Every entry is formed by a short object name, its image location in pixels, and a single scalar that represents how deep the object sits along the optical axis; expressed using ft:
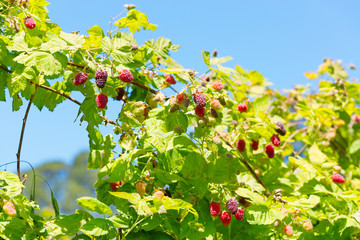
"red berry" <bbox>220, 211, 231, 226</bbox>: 5.26
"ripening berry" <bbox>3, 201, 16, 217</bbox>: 4.67
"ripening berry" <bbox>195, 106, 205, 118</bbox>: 5.18
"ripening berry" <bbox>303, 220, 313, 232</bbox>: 5.61
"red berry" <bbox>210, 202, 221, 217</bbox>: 5.16
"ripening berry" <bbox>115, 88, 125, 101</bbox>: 6.35
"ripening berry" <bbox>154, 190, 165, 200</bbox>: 4.87
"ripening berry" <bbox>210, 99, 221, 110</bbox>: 5.31
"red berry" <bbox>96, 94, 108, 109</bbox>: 5.33
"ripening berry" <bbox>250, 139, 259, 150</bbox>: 6.82
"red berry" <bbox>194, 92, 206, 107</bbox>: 5.04
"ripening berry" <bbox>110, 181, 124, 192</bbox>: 5.61
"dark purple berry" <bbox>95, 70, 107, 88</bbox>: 4.97
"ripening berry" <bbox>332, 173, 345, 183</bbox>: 6.70
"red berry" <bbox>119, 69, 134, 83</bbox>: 5.28
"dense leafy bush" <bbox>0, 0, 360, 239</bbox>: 5.04
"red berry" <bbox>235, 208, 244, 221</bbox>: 5.35
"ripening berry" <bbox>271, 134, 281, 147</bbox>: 6.66
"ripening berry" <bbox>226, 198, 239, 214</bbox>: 5.19
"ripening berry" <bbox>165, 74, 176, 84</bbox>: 6.03
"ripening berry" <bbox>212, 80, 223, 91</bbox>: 5.49
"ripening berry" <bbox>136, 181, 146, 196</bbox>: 5.04
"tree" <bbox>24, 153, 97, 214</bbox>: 43.96
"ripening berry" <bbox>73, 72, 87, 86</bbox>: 5.24
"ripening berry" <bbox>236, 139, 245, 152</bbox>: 6.55
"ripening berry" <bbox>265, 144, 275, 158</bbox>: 7.06
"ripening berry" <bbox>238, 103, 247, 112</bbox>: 6.90
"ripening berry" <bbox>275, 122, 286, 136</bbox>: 6.60
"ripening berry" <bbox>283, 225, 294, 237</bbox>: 5.57
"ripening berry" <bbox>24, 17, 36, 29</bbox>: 5.33
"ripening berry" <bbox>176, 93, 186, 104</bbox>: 5.21
